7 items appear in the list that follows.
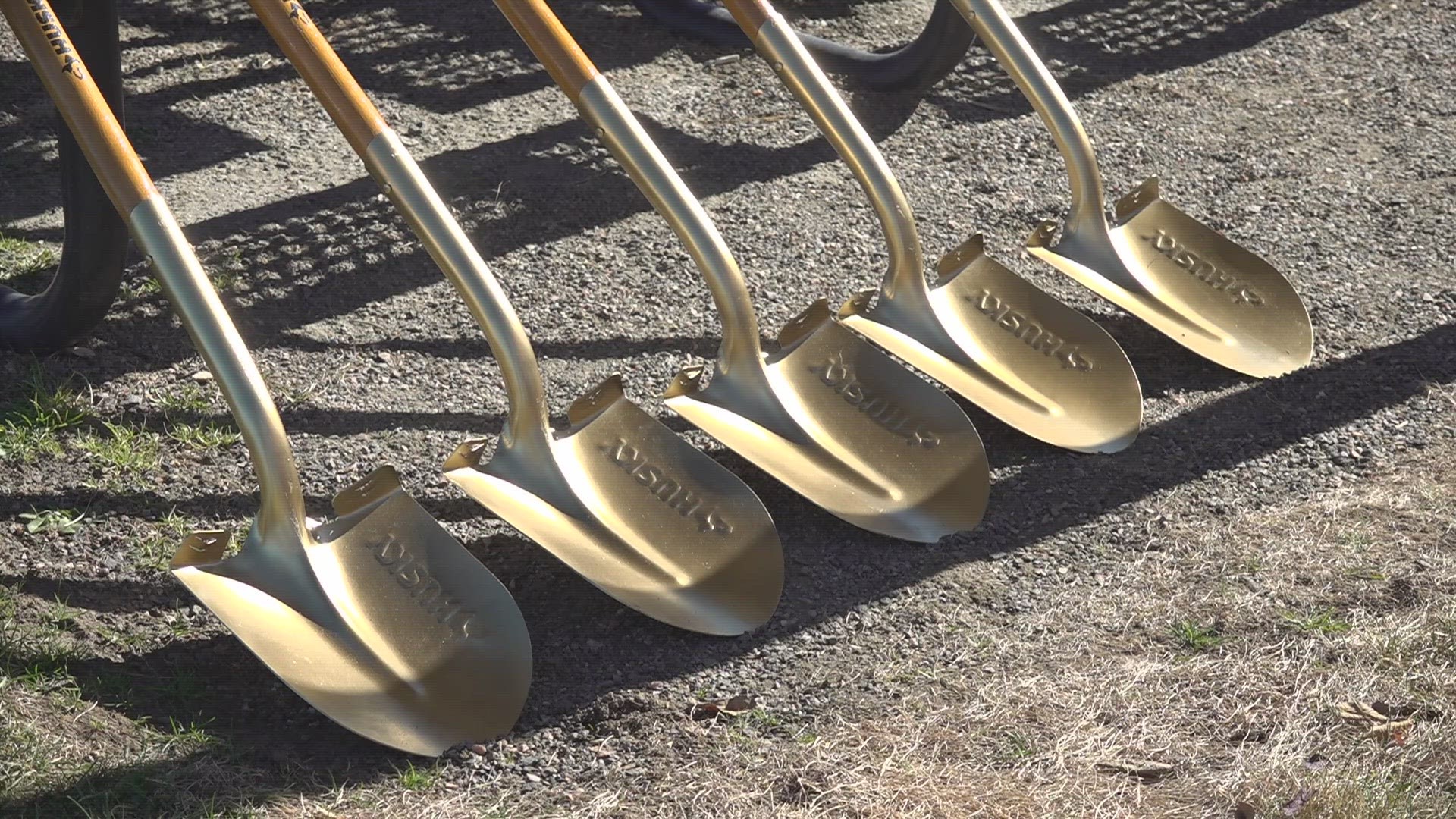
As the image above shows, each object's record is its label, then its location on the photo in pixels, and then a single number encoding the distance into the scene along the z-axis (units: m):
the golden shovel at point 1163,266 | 3.11
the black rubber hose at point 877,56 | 4.22
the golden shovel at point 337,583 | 2.17
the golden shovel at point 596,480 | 2.41
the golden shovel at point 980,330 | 2.88
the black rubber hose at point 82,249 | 2.75
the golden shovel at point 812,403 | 2.64
